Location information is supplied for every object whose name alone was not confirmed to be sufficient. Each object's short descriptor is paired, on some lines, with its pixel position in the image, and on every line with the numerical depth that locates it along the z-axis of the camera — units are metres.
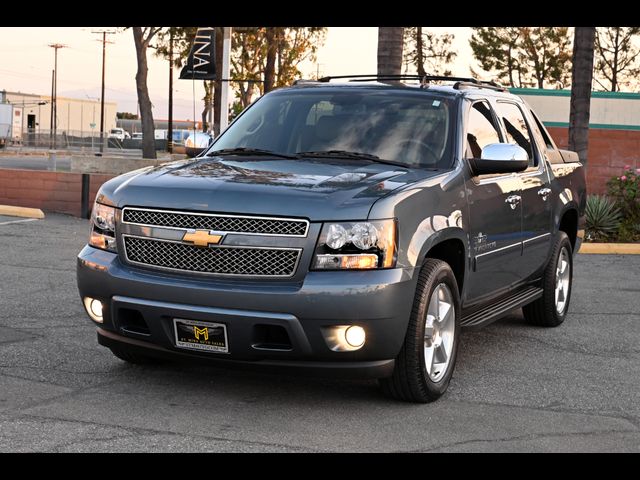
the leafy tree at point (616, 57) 43.41
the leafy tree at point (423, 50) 42.59
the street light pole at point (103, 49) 84.03
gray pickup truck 5.43
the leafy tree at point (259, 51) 40.75
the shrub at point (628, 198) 16.44
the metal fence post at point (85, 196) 16.63
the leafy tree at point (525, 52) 47.28
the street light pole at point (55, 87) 91.62
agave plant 16.11
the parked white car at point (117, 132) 92.53
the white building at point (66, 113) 99.12
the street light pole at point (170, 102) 53.58
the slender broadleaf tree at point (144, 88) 35.78
